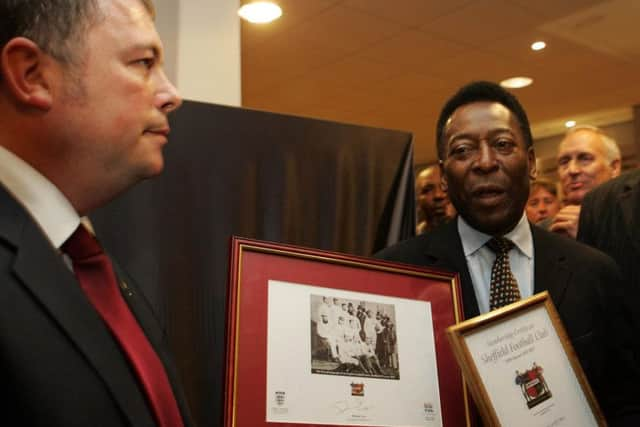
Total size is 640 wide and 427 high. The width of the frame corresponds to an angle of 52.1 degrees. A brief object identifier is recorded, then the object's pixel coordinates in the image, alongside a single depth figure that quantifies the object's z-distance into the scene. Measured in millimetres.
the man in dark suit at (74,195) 719
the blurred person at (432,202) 3447
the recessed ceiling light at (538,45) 4883
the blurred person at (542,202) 3965
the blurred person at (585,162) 3318
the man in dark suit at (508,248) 1447
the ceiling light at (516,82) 5707
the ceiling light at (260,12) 4047
